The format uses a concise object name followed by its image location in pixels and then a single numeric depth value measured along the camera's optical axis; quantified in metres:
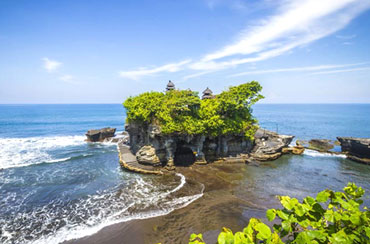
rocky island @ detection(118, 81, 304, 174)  24.91
